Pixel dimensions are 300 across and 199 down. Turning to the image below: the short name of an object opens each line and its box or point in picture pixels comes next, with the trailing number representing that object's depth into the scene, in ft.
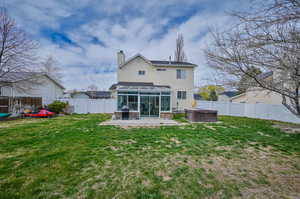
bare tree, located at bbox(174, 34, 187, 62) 81.46
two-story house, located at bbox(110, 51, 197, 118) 51.34
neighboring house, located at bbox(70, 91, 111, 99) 99.35
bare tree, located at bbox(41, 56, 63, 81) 76.07
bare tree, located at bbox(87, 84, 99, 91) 92.98
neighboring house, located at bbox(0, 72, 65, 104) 33.17
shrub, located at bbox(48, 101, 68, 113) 41.24
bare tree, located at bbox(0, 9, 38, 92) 29.19
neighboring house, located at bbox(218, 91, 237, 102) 104.66
